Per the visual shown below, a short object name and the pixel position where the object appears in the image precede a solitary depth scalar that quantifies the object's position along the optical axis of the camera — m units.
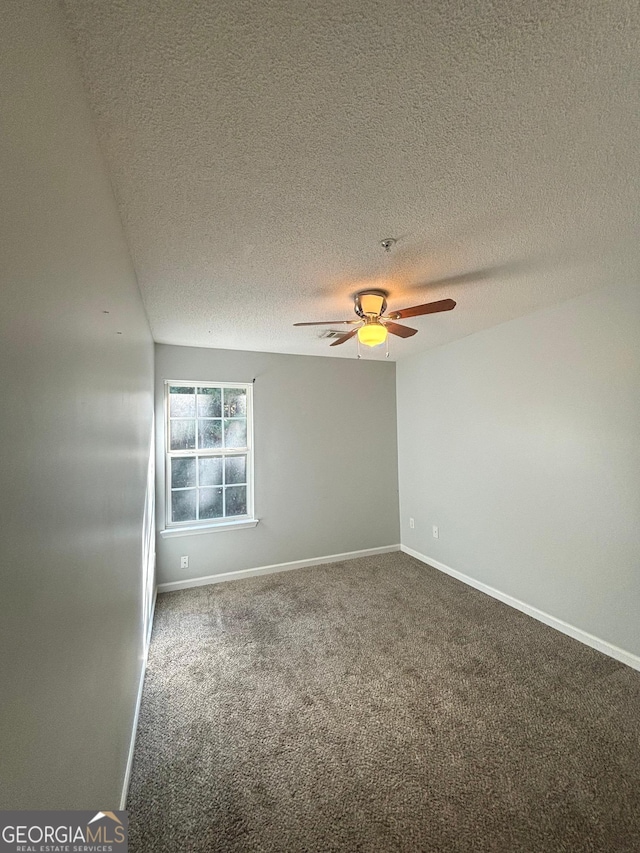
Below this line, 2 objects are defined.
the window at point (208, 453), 3.79
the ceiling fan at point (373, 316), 2.27
